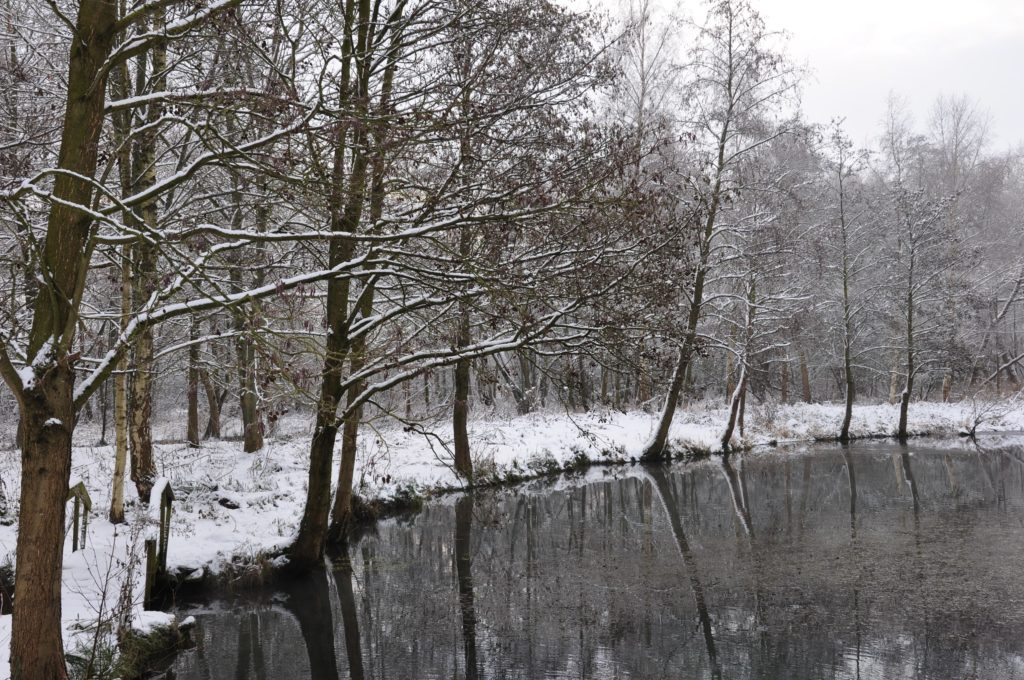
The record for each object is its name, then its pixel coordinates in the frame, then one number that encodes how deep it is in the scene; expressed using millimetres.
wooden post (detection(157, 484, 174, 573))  8991
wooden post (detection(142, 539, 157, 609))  8492
